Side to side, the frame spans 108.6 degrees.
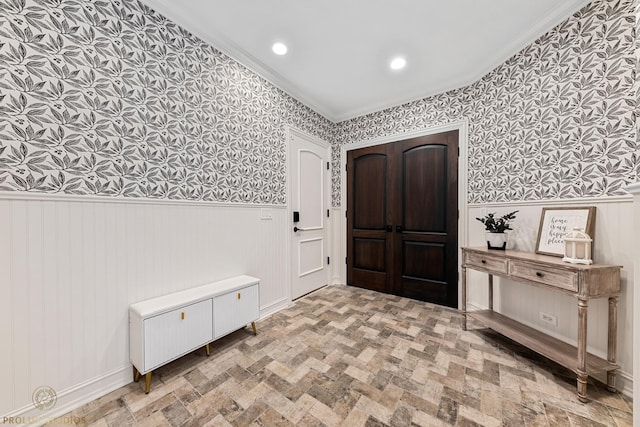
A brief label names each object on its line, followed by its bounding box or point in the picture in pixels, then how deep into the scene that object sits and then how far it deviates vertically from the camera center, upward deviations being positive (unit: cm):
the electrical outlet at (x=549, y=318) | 186 -90
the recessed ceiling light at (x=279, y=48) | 215 +154
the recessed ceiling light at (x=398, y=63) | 235 +154
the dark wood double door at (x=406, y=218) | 276 -11
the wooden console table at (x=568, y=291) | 141 -52
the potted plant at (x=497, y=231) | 207 -19
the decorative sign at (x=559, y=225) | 164 -11
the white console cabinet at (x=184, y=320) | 148 -82
